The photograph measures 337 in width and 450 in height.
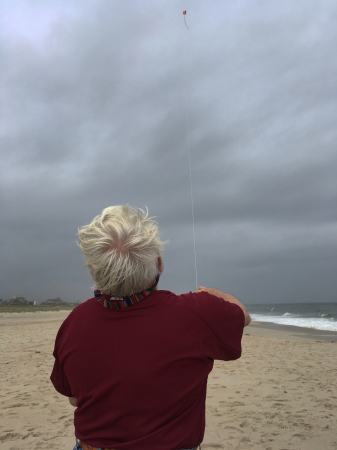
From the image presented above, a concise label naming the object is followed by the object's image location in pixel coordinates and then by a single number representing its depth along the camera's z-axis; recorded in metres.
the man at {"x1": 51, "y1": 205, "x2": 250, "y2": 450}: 1.20
